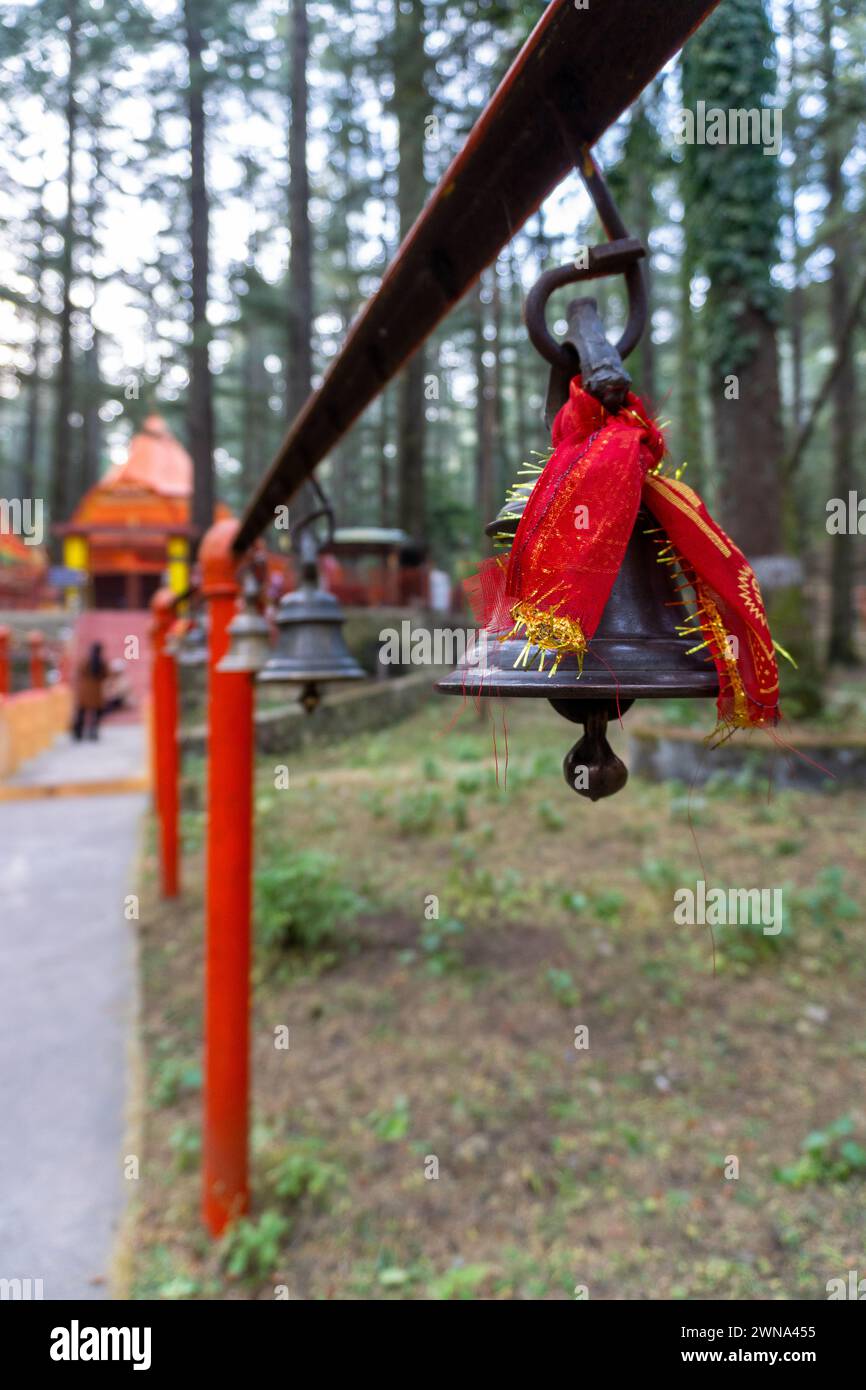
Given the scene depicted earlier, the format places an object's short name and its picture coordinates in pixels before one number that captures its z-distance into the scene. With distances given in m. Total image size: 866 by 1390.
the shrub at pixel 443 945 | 4.84
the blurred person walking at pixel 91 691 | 14.45
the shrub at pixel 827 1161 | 3.13
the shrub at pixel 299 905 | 5.04
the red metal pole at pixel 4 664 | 13.30
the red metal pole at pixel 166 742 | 6.63
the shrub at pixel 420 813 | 7.04
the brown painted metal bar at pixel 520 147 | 1.02
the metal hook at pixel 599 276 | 1.03
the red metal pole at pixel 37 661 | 14.67
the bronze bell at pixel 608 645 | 0.92
